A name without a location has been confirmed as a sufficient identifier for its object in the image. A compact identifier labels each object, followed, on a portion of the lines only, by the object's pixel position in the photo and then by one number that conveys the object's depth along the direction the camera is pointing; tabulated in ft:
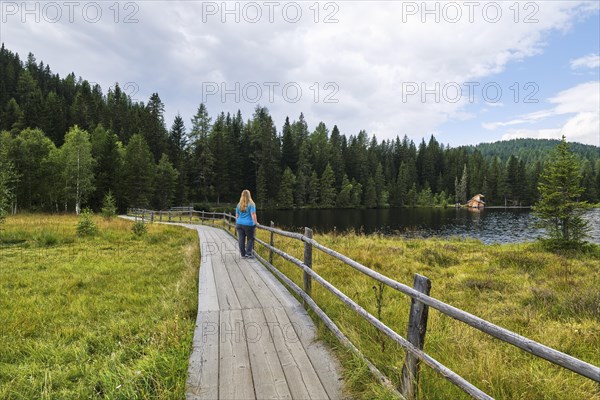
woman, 33.14
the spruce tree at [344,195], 287.69
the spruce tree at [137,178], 162.30
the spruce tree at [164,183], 183.52
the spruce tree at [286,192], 255.50
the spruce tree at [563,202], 60.44
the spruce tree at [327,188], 278.67
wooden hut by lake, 324.48
